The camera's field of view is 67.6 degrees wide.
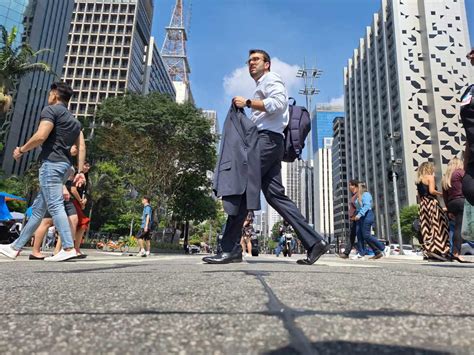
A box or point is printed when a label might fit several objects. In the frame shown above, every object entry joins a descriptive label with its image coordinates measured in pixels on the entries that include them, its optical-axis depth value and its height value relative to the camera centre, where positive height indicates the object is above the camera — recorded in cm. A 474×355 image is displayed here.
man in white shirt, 364 +88
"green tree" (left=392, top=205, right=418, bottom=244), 5631 +579
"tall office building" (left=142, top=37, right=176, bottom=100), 8525 +4430
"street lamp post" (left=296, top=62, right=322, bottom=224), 3365 +1632
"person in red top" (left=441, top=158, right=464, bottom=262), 516 +90
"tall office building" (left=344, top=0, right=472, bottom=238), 6750 +3394
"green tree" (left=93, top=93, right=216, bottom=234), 2058 +602
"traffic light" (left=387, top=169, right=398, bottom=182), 1838 +413
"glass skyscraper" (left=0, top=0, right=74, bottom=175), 4650 +2724
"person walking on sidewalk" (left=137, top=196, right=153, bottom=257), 1042 +65
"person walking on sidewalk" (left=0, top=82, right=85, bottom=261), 407 +80
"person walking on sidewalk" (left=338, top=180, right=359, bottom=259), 863 +90
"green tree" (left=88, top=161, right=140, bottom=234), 2647 +443
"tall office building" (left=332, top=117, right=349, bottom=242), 10825 +2251
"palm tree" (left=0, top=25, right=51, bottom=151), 1503 +749
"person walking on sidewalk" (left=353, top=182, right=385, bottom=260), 793 +78
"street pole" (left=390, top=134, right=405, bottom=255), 2033 +495
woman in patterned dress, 594 +64
